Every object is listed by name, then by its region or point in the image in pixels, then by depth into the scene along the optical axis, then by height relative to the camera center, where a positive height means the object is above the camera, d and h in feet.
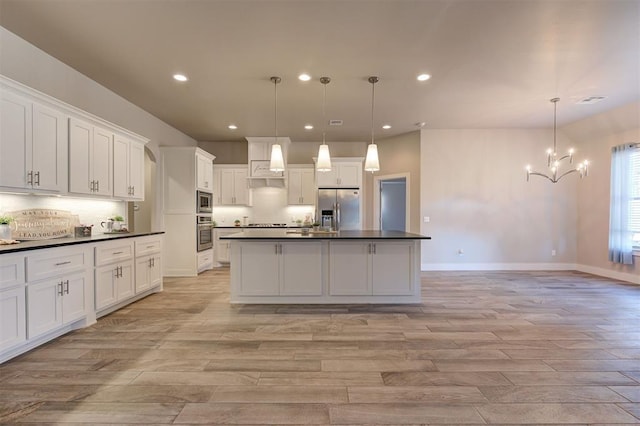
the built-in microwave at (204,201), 19.62 +0.69
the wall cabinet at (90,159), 11.13 +2.09
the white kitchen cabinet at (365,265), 13.17 -2.33
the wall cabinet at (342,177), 22.49 +2.60
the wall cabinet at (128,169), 13.57 +2.05
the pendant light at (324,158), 12.57 +2.24
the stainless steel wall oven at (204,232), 19.56 -1.40
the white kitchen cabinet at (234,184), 23.48 +2.15
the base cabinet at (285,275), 13.12 -2.76
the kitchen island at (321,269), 13.10 -2.50
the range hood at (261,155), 22.71 +4.29
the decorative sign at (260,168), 22.67 +3.30
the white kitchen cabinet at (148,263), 13.48 -2.45
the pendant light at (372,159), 12.50 +2.20
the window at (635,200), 17.12 +0.70
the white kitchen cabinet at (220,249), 22.44 -2.79
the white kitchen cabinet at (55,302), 8.50 -2.78
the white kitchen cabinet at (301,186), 23.61 +2.02
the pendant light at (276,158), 12.78 +2.28
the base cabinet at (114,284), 11.11 -2.85
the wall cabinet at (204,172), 19.56 +2.68
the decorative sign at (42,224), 10.15 -0.45
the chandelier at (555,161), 15.43 +2.95
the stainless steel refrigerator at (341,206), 22.34 +0.43
